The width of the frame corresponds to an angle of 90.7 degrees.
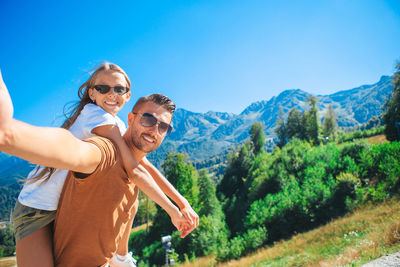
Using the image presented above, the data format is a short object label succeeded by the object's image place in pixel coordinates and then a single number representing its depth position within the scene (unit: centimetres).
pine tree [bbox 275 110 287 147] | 5423
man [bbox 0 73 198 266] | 66
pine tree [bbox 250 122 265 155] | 5219
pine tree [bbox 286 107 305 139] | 4938
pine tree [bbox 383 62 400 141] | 2264
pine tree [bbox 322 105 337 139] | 5747
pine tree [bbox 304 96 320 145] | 4331
